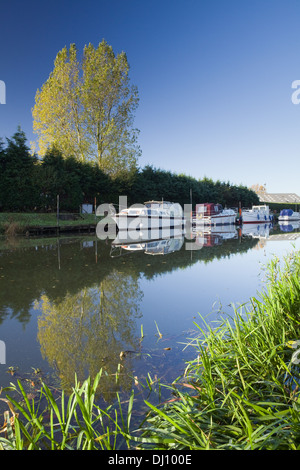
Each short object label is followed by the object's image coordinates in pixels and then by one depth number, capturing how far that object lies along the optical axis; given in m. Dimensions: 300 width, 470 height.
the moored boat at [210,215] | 27.22
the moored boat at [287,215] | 39.34
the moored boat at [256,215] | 32.84
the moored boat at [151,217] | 19.80
